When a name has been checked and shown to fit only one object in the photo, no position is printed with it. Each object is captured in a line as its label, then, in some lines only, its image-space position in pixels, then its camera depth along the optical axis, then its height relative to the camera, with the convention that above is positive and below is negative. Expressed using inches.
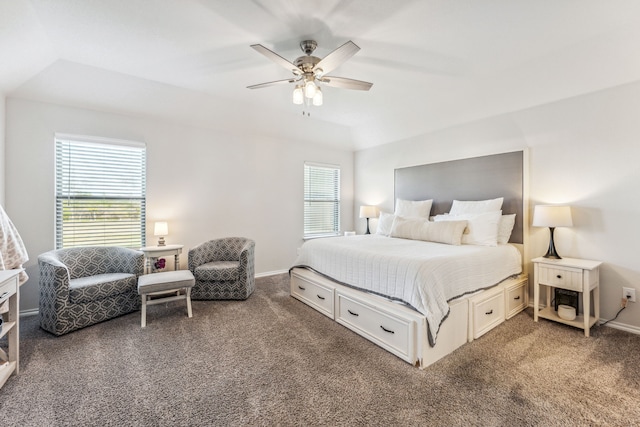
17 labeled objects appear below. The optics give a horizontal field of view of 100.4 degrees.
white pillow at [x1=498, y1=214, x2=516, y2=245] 130.3 -7.0
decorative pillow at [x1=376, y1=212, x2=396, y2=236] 168.4 -6.5
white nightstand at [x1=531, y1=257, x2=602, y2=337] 100.3 -26.4
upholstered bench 109.3 -29.8
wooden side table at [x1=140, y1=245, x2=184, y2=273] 135.7 -20.5
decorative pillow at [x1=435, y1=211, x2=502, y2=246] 125.0 -7.5
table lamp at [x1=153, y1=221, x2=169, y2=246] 141.6 -8.1
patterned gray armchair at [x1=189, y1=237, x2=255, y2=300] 137.2 -32.4
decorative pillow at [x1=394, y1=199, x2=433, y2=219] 166.7 +3.6
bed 85.5 -22.4
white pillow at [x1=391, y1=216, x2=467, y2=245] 127.9 -8.3
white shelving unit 71.7 -31.7
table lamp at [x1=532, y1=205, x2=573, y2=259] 109.6 -1.8
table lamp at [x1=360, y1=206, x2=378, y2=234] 201.6 +1.3
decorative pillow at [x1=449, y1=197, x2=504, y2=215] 135.6 +4.1
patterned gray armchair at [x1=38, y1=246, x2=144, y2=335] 100.3 -28.9
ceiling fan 84.9 +51.2
